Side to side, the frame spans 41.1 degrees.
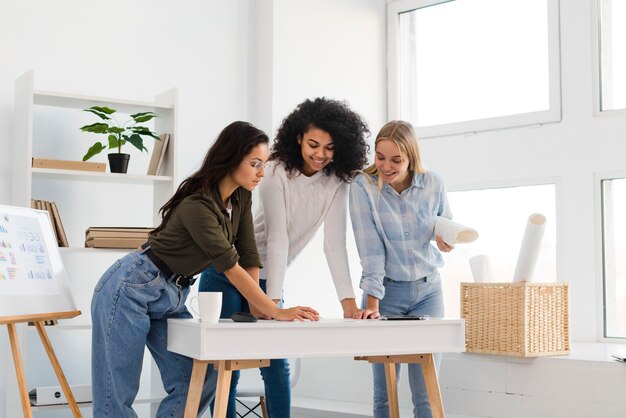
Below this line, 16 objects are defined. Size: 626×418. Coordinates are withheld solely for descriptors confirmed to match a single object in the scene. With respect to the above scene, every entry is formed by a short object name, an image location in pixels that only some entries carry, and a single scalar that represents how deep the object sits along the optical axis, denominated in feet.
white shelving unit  11.61
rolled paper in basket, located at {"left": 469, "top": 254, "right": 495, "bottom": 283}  11.35
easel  8.77
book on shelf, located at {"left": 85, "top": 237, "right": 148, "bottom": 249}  11.35
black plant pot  11.69
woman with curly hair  8.94
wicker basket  10.62
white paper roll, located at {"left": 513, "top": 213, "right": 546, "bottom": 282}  10.41
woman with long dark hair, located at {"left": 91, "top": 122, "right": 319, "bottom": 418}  7.79
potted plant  11.50
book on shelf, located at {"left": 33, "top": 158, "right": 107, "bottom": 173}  11.09
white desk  7.26
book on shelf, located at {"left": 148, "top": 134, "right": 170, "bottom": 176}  12.06
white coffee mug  7.42
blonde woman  9.03
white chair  11.38
